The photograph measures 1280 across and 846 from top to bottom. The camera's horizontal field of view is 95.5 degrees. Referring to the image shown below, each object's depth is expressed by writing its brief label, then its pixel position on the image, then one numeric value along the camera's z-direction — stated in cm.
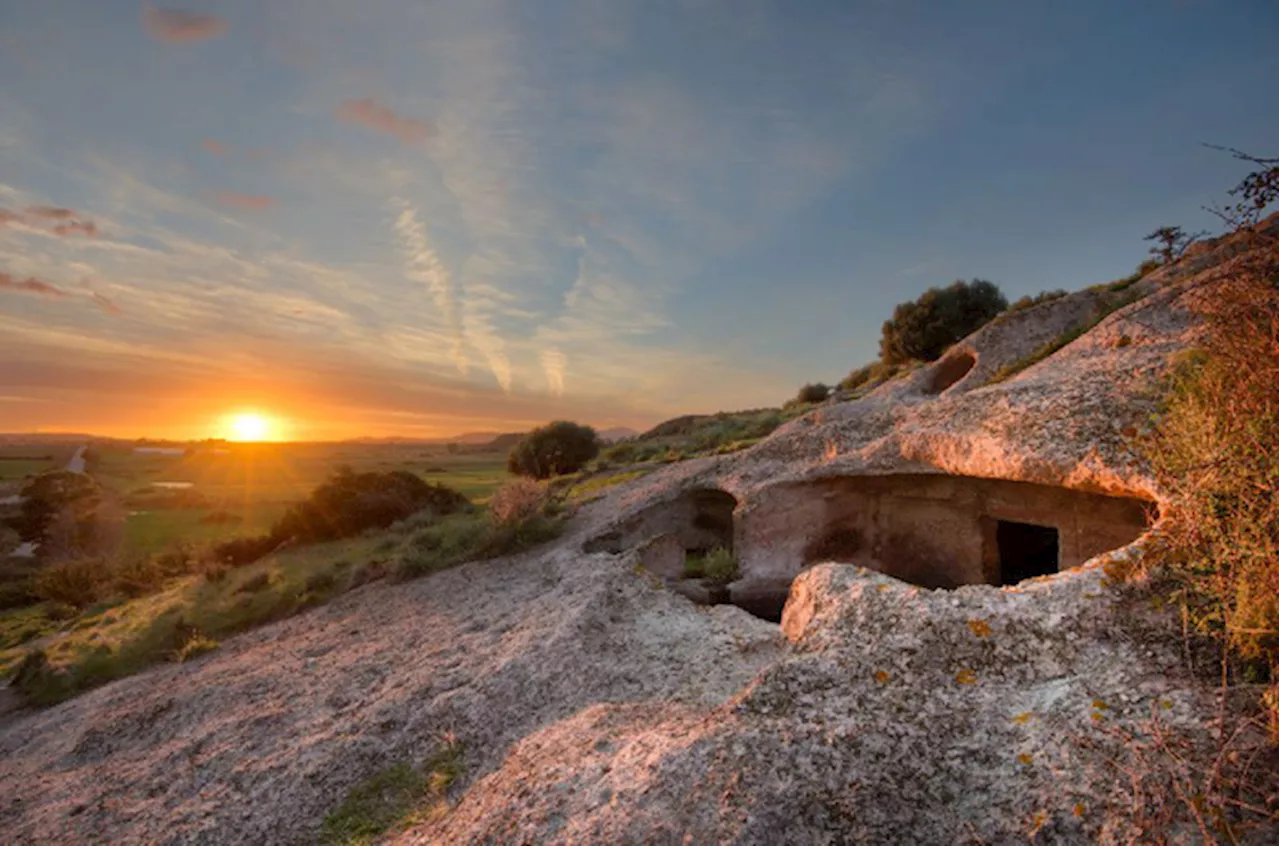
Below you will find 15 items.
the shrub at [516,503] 1553
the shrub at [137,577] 2397
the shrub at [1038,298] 2980
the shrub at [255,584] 1880
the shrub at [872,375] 3775
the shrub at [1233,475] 398
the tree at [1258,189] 448
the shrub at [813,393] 5023
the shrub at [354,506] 2667
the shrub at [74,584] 2441
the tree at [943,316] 4194
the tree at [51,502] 3572
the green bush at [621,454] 3569
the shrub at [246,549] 2605
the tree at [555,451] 4031
